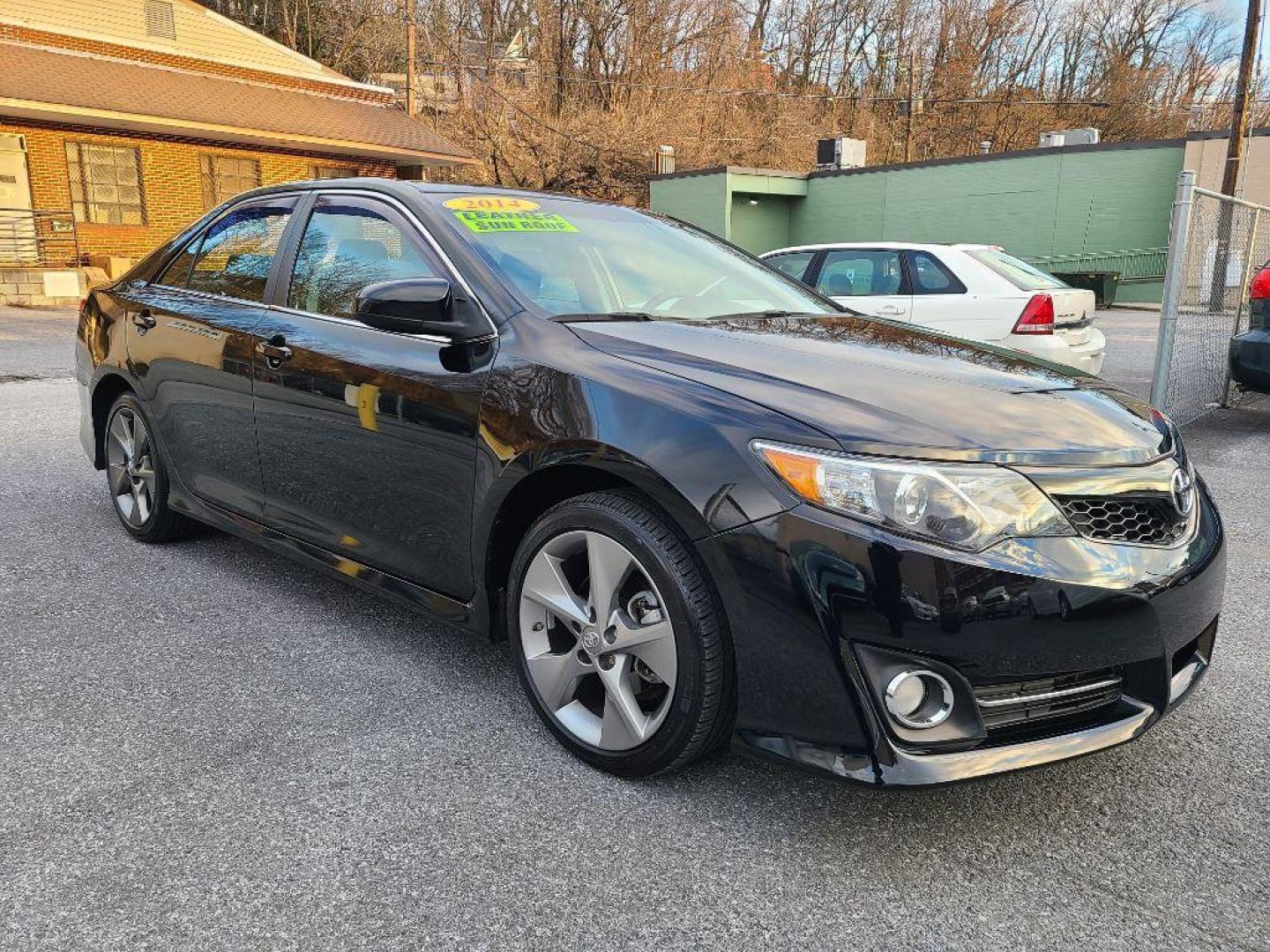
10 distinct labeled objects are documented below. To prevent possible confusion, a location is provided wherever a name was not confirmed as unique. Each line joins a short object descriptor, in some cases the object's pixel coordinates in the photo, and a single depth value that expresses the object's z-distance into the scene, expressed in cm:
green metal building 2422
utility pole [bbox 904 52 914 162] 3797
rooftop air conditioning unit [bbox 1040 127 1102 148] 2679
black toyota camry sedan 194
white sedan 741
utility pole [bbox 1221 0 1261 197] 1839
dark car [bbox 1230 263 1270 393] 663
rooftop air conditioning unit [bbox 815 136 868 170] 3009
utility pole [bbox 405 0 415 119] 2485
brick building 1805
